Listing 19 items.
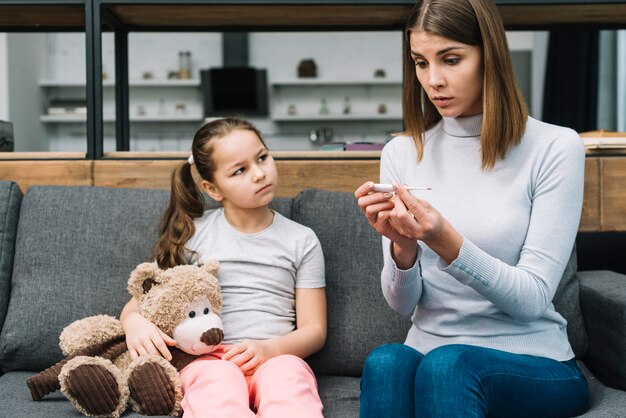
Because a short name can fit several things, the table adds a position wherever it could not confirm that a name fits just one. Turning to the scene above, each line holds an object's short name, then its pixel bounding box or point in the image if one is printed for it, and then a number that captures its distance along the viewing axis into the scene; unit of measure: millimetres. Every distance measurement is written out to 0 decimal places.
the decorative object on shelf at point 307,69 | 6105
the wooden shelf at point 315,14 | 1897
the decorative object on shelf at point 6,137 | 2105
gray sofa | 1563
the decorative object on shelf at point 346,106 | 6141
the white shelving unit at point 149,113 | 6047
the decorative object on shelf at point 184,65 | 6078
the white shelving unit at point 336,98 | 6156
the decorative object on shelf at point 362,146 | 2006
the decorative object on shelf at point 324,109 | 6152
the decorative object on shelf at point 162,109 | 6185
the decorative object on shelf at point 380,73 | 6116
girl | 1401
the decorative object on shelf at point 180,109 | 6199
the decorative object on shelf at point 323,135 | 5441
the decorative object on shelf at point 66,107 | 5984
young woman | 1119
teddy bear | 1281
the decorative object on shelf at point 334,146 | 2041
